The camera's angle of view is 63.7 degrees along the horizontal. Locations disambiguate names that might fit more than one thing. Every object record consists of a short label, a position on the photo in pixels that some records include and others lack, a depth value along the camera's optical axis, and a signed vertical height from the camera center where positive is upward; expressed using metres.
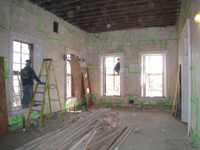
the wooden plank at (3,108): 3.65 -0.76
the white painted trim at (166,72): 7.13 +0.17
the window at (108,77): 8.05 -0.04
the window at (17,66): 4.43 +0.27
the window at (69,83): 6.87 -0.33
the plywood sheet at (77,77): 6.85 -0.05
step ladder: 4.56 -0.58
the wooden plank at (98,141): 2.94 -1.28
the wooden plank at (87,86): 7.64 -0.49
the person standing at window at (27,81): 4.40 -0.15
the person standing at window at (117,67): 7.94 +0.43
